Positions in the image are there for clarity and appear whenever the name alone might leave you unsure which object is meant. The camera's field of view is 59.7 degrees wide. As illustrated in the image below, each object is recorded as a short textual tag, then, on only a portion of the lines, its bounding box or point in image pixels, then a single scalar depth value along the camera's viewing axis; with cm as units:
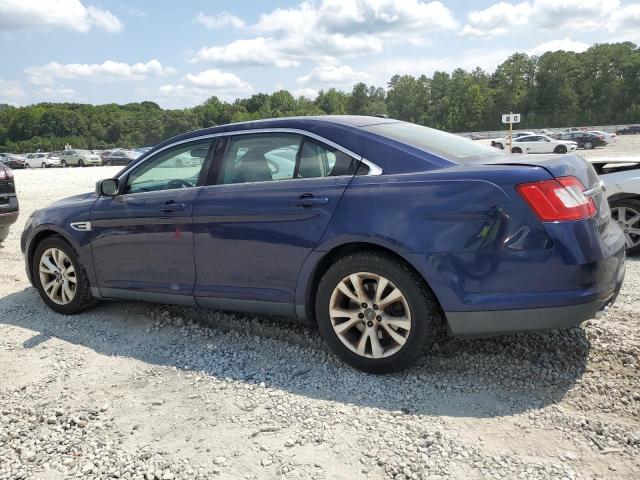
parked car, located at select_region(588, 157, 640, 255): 633
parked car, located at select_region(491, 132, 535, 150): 4129
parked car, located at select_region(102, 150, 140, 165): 5381
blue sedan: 300
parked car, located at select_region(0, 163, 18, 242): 795
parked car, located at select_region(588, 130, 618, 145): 4391
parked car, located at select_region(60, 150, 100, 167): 5500
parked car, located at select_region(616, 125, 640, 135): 6986
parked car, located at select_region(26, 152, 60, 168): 5459
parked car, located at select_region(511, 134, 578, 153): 3884
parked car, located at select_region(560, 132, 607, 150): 4350
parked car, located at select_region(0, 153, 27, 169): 5215
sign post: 2678
